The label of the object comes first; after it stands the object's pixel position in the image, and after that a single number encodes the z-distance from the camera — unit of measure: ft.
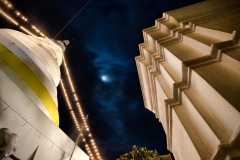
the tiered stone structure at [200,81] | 11.11
